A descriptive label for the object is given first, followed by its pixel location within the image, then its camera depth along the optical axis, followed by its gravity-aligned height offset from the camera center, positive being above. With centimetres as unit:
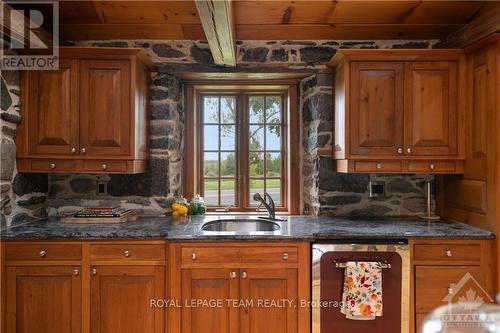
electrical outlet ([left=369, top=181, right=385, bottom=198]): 284 -18
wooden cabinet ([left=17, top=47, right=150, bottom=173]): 244 +39
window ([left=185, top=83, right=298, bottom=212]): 310 +17
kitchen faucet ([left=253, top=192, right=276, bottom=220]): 271 -29
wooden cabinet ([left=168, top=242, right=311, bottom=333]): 216 -75
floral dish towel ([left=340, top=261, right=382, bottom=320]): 208 -74
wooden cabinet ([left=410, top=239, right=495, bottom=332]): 216 -66
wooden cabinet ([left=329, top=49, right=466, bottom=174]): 245 +40
